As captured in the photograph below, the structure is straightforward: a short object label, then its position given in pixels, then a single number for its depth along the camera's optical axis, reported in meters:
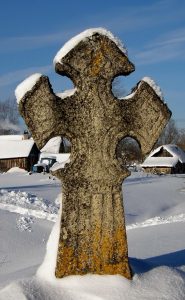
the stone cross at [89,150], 4.56
